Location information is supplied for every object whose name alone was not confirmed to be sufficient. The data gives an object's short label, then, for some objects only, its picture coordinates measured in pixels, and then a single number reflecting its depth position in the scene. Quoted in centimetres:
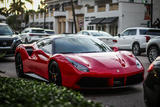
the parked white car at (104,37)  2197
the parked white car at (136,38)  1978
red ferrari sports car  674
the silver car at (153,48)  1335
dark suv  1463
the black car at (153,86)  436
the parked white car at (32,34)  2705
